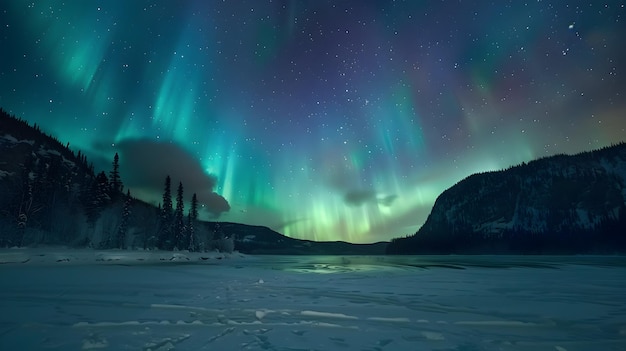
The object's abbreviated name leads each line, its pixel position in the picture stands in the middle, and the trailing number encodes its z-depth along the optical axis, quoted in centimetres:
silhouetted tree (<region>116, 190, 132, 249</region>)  7212
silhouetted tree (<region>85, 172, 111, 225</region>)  7531
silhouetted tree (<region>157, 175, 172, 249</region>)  8531
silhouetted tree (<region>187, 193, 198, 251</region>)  9200
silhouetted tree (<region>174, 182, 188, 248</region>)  8800
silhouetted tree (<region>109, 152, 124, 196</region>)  8829
